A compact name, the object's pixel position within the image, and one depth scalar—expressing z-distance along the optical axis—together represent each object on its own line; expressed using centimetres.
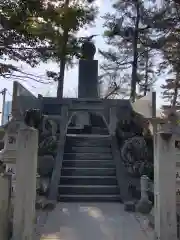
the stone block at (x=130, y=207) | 679
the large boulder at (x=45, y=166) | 873
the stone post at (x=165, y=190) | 430
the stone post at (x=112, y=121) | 1115
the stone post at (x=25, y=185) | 425
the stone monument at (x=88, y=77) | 1745
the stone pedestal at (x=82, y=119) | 1349
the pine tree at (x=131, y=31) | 1928
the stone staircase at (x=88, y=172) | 784
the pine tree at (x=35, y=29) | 679
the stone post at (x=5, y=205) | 420
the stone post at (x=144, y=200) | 659
